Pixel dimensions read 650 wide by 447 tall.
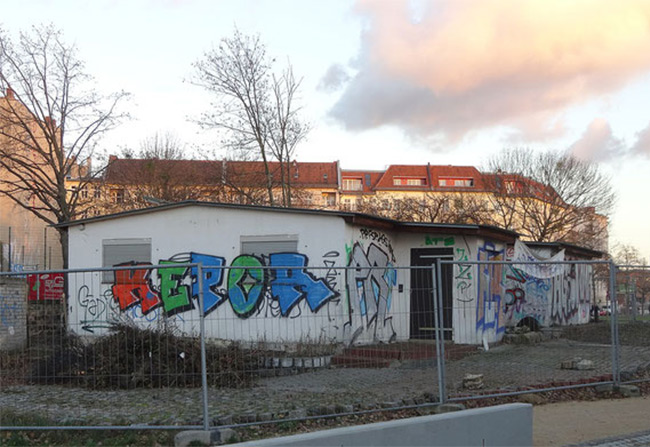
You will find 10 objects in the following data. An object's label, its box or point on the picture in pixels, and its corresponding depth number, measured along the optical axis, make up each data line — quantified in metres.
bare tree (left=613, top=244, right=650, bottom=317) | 12.60
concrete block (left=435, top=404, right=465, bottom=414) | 9.02
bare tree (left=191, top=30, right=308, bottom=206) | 34.91
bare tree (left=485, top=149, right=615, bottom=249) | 42.34
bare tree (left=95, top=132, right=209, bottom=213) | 37.47
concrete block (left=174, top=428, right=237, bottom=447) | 7.56
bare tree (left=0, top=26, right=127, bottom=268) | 28.12
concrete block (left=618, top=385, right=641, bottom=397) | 11.31
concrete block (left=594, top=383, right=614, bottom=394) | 11.40
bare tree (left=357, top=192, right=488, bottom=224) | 41.03
